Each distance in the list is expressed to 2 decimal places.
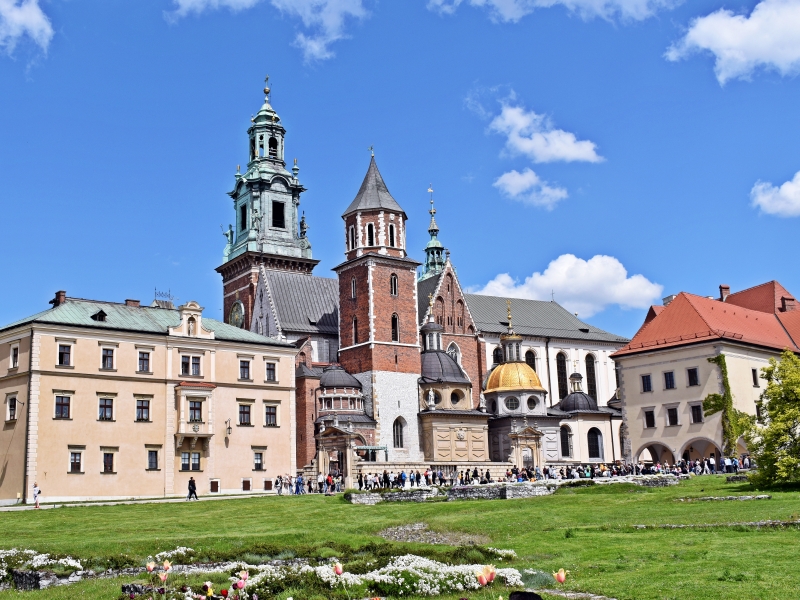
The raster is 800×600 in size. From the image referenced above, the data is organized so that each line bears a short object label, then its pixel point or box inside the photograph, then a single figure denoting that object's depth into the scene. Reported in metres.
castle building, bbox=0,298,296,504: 48.09
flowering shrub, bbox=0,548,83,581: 19.53
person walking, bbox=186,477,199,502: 45.09
